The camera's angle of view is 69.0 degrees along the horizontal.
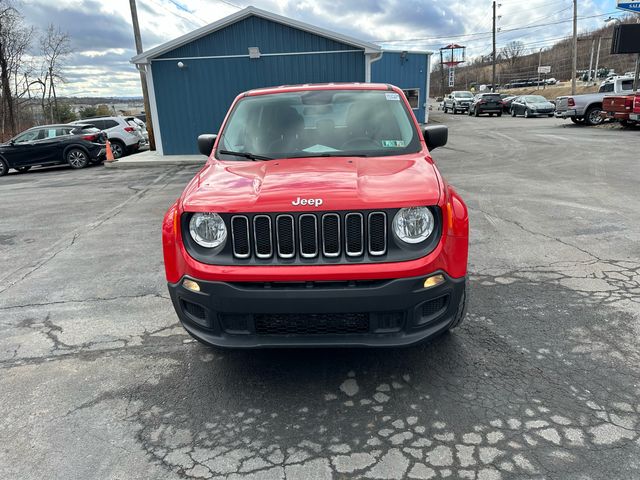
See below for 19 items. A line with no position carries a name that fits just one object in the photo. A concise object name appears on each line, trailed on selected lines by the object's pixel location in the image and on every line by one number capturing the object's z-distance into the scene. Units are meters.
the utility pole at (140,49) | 17.00
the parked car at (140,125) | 20.48
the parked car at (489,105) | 34.34
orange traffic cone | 16.36
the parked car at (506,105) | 35.84
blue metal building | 15.37
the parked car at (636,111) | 17.23
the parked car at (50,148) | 16.28
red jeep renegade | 2.60
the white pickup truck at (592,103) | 21.25
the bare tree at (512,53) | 107.39
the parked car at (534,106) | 30.38
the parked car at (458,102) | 39.78
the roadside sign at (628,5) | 19.75
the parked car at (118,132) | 18.53
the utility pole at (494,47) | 53.22
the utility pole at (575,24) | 37.88
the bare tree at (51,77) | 41.50
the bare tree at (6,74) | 31.61
